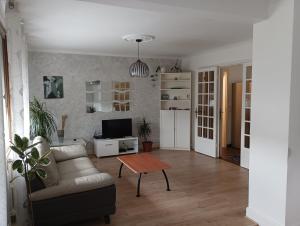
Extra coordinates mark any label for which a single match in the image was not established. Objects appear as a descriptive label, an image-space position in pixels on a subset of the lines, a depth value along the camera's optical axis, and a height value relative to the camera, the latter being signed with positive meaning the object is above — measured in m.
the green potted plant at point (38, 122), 4.33 -0.35
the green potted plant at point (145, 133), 6.39 -0.83
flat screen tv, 5.96 -0.64
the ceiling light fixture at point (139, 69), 4.24 +0.59
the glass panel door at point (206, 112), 5.68 -0.25
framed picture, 5.55 +0.34
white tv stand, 5.75 -1.07
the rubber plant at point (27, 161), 2.17 -0.53
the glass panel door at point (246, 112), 4.82 -0.22
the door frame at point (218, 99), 5.55 +0.04
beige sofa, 2.46 -1.00
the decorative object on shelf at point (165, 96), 6.56 +0.15
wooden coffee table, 3.66 -0.99
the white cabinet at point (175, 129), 6.45 -0.72
